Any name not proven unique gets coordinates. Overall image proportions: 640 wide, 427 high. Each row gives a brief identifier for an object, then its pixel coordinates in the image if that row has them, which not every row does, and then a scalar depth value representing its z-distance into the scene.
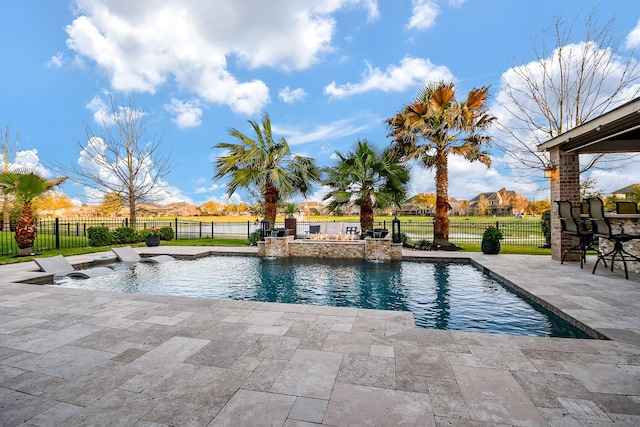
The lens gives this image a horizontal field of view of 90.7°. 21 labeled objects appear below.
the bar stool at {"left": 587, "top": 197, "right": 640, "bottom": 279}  6.18
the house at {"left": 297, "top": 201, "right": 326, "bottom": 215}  48.28
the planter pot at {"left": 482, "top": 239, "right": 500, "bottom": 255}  9.94
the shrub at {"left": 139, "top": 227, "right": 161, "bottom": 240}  13.56
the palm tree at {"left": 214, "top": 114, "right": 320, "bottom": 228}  13.11
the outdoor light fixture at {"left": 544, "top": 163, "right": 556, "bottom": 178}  8.32
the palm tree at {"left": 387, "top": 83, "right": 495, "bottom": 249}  11.20
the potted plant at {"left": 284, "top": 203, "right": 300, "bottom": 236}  19.23
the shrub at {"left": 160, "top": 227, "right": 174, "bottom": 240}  16.23
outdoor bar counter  6.64
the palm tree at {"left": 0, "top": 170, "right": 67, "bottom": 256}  10.59
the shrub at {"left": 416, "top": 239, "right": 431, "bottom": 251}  11.60
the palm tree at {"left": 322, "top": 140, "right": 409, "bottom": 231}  11.98
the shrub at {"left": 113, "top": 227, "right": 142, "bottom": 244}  14.13
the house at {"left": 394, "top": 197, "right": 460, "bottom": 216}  53.44
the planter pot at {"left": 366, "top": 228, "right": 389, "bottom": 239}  10.50
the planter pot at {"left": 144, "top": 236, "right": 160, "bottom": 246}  13.32
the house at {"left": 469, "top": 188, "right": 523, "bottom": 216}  59.34
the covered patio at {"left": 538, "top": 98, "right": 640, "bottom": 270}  7.26
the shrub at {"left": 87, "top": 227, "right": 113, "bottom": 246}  13.25
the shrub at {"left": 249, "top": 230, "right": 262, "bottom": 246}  13.67
